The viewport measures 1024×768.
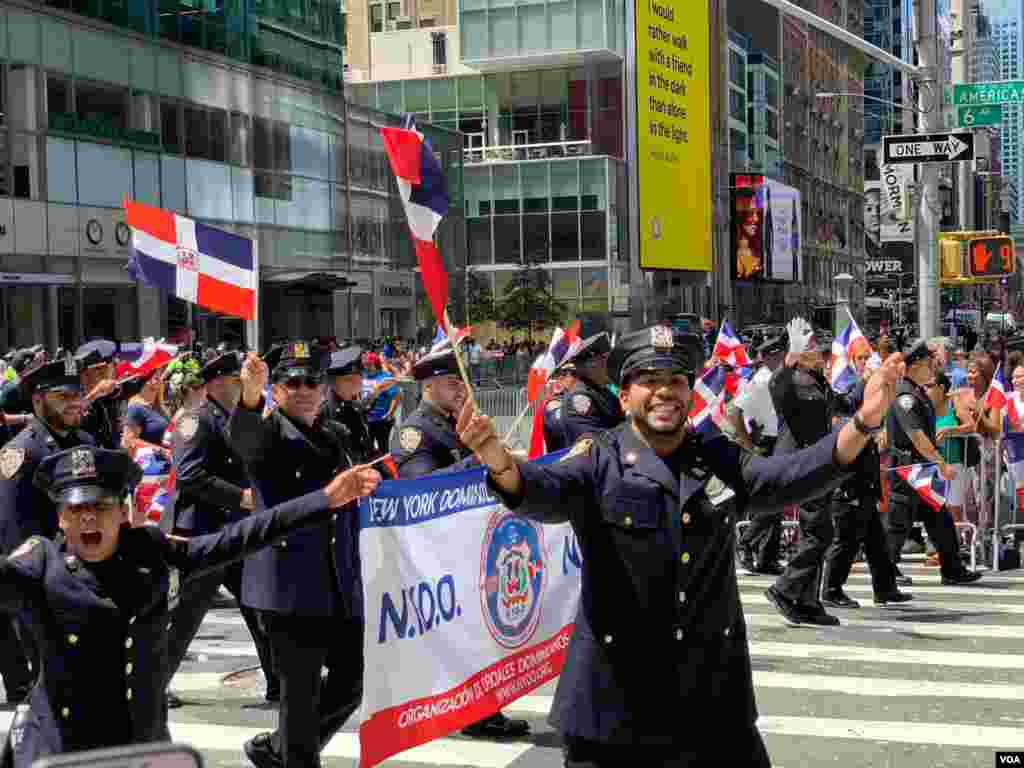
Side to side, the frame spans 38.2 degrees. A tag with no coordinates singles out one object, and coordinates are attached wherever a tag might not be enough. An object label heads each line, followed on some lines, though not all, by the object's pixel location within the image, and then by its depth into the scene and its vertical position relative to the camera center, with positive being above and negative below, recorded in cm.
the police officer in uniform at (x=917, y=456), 1158 -124
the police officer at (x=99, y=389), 983 -47
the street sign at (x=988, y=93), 2975 +420
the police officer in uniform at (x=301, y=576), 582 -105
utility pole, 1908 +137
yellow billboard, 4666 +570
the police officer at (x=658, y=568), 419 -75
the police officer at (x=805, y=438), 1013 -98
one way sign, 1783 +188
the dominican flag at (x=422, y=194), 547 +47
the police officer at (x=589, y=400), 827 -51
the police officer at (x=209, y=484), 717 -87
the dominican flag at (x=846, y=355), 1291 -47
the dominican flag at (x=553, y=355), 1161 -36
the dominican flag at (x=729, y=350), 1656 -49
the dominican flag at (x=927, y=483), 1171 -144
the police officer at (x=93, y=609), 416 -82
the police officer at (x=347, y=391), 843 -46
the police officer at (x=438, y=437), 722 -61
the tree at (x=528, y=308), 5559 +12
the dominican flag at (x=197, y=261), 812 +32
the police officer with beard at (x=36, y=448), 734 -63
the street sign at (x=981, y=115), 3069 +389
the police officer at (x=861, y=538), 1045 -168
